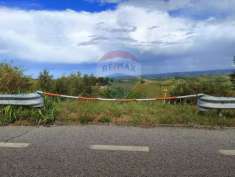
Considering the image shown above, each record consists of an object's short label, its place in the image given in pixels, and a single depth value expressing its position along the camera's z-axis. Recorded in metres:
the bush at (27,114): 4.55
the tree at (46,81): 8.94
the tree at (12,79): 6.90
